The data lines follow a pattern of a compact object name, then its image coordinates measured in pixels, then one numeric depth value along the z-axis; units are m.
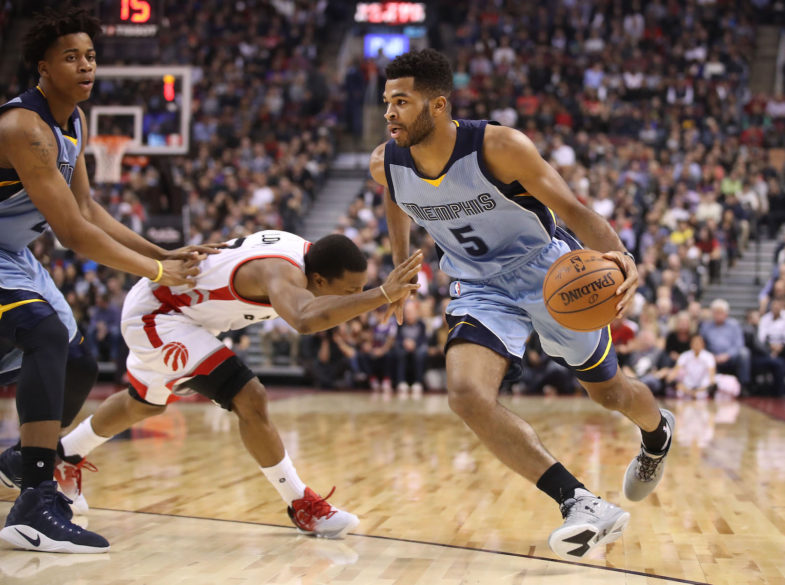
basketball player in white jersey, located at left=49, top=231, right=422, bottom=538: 3.98
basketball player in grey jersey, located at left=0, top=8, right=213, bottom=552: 3.57
